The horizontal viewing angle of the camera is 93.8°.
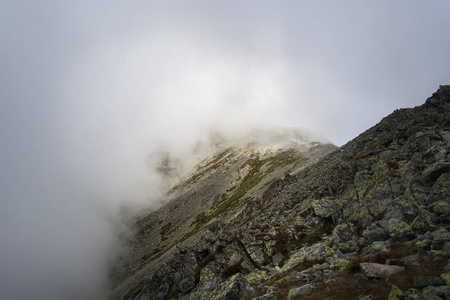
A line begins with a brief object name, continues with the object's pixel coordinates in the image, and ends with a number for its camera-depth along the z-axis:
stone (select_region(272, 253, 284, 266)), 26.52
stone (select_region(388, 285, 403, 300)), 10.25
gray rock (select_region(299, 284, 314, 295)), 15.03
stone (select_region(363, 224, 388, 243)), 18.67
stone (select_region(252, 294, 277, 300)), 15.74
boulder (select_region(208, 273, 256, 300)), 18.64
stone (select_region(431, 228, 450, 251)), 13.36
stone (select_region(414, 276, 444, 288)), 10.41
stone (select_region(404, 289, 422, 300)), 9.84
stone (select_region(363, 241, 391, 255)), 16.44
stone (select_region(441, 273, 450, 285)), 10.19
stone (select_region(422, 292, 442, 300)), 9.25
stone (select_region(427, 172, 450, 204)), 18.09
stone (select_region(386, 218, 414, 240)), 16.91
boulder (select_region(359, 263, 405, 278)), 12.94
